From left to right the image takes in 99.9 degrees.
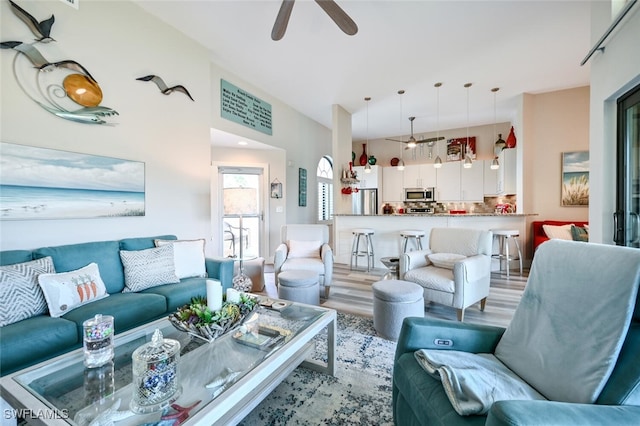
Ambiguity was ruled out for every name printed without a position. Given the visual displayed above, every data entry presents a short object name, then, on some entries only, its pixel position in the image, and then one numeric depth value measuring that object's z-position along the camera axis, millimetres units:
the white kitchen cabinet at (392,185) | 7484
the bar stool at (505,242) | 4309
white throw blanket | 948
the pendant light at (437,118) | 4785
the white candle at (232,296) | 1685
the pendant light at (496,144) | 5121
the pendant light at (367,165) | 5201
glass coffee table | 1017
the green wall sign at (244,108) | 4098
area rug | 1489
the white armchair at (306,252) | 3371
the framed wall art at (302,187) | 5988
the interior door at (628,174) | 2154
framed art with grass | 4637
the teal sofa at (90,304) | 1544
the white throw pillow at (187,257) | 2736
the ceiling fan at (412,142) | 5161
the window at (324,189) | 7009
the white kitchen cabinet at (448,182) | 6762
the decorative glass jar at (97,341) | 1284
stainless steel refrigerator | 7676
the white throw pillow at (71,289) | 1808
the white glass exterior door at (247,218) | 5059
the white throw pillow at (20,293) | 1660
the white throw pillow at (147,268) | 2383
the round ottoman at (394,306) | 2320
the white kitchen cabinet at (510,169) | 5539
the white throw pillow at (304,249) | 3779
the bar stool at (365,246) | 4934
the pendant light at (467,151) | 4699
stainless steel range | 7362
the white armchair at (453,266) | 2559
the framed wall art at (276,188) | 5434
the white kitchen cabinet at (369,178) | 7598
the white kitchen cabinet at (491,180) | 6129
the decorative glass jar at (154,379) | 1063
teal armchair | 764
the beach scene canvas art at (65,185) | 2049
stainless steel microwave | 7031
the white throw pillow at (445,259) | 2869
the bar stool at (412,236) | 4531
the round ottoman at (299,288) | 2883
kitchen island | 4598
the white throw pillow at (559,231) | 4285
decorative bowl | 1437
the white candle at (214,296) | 1549
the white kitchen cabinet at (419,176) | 7051
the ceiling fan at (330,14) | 2158
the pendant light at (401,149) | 4897
